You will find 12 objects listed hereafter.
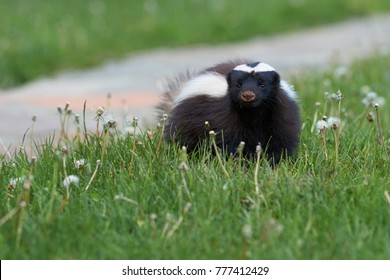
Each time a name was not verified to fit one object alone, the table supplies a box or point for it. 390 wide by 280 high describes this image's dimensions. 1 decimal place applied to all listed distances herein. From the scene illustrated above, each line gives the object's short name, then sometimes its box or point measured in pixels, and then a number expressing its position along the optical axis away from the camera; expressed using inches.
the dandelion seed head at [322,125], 365.7
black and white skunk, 395.5
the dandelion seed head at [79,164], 358.3
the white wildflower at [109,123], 368.5
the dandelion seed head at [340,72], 608.7
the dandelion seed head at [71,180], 327.5
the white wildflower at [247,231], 259.8
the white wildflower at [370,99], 475.5
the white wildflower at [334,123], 368.4
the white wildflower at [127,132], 394.7
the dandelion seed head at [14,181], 333.4
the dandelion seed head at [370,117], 429.6
